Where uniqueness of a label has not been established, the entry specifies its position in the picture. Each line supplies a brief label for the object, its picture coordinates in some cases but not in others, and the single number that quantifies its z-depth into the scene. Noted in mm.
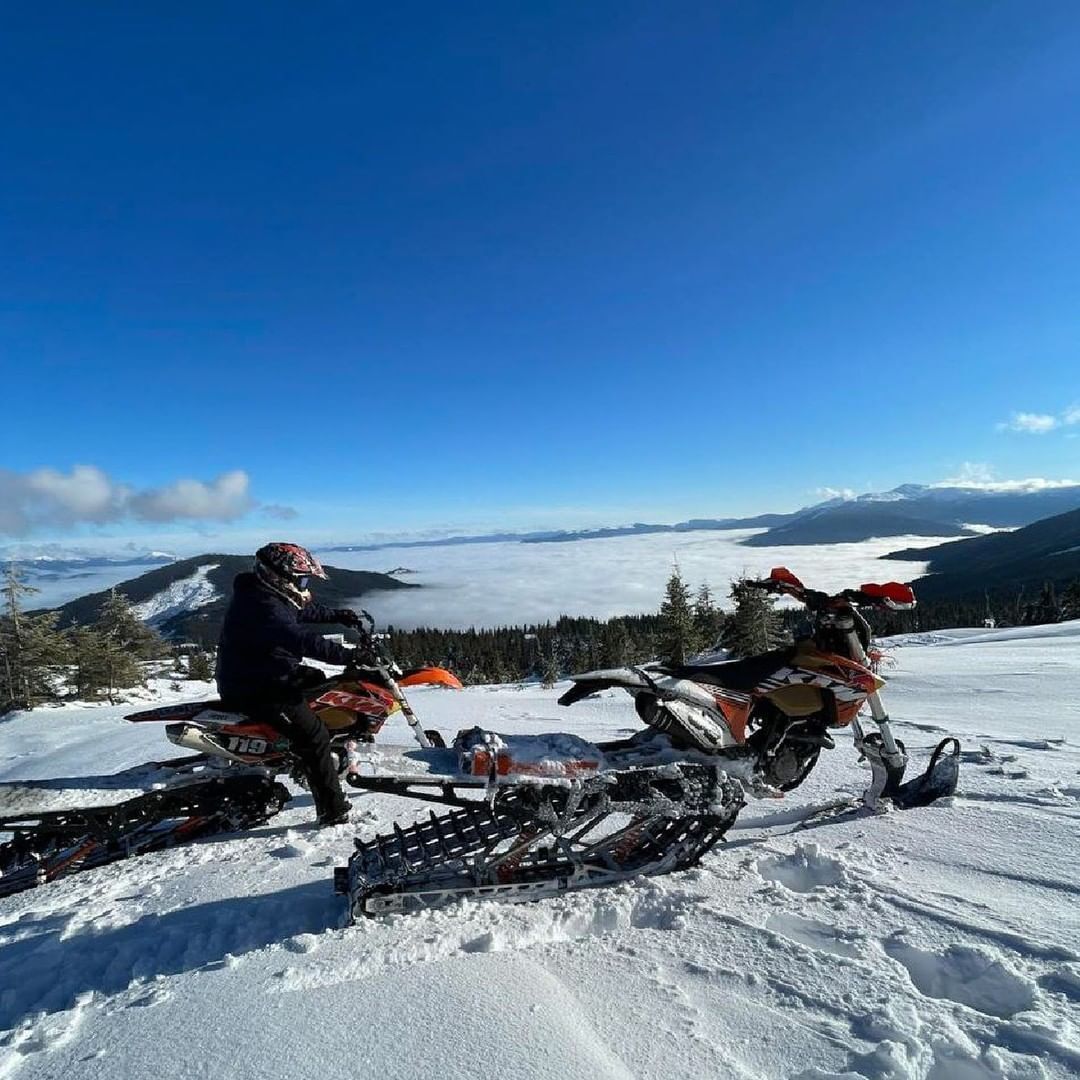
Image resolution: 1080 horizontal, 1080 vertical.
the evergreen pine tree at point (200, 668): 44950
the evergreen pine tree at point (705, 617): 42938
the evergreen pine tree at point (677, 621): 39125
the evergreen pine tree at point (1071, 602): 53344
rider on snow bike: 4922
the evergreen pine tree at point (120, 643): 30234
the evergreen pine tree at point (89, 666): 29656
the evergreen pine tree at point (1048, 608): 60438
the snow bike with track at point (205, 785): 4555
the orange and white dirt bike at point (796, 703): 3988
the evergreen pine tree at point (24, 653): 27469
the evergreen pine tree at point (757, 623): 34156
